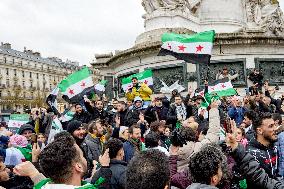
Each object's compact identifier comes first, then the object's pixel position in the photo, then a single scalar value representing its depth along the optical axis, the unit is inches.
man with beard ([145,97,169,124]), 349.7
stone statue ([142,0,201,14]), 618.9
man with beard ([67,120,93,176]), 236.7
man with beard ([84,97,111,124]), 353.8
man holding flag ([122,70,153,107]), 401.9
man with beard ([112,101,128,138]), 336.0
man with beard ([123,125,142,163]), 218.1
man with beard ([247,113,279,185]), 144.1
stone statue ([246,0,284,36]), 636.9
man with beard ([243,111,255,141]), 229.0
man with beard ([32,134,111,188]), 101.7
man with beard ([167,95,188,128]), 340.5
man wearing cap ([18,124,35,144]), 262.6
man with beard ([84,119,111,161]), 230.2
